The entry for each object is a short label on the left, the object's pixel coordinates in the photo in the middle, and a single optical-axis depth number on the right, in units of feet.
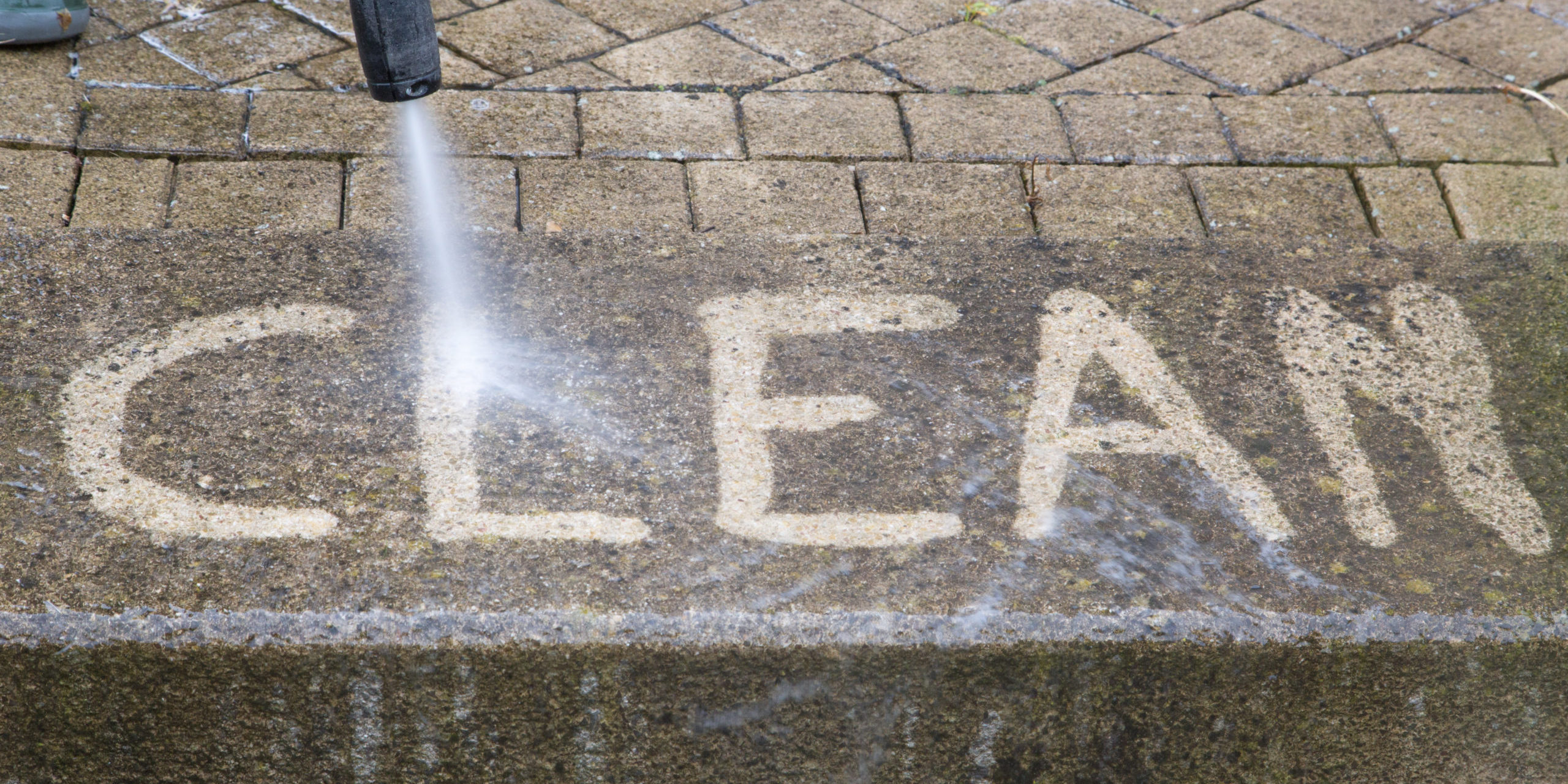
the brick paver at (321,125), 8.41
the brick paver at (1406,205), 8.43
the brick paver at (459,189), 7.82
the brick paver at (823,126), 8.87
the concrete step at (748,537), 5.15
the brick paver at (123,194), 7.68
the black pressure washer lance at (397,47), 6.28
